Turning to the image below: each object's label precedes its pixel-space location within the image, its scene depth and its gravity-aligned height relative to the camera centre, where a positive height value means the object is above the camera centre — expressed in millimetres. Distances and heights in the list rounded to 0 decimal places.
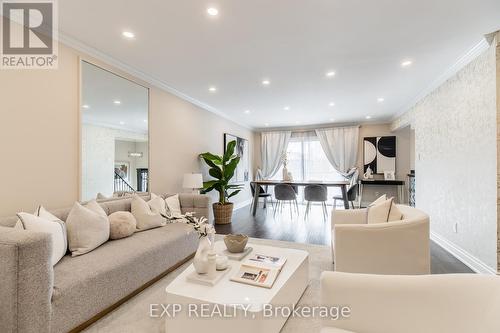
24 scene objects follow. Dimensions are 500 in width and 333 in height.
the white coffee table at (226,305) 1334 -831
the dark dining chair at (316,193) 4947 -555
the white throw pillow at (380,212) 2211 -442
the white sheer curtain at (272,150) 7492 +576
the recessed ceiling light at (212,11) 1998 +1373
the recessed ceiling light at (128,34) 2348 +1382
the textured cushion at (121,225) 2342 -591
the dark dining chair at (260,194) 5912 -681
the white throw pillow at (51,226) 1672 -441
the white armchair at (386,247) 1921 -680
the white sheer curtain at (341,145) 6711 +650
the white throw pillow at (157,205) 2909 -477
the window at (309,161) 7156 +198
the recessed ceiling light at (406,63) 2992 +1374
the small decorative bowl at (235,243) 2025 -663
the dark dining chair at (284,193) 5145 -571
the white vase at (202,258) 1622 -638
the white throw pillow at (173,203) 3171 -494
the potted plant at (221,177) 4648 -193
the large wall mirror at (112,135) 2691 +437
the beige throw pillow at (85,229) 1981 -551
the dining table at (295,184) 4940 -383
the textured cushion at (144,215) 2711 -568
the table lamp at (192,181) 3967 -236
